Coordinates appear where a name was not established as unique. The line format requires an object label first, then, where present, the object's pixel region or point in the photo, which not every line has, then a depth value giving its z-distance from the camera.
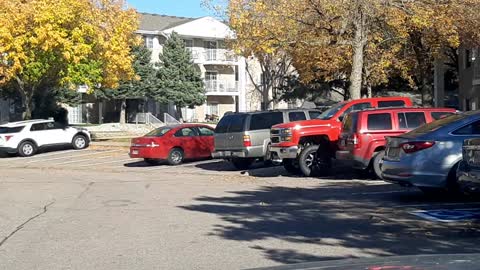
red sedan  23.97
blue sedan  11.59
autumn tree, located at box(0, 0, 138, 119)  29.56
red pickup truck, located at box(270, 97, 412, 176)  17.80
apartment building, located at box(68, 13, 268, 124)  58.03
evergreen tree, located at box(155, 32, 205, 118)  54.12
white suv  29.08
